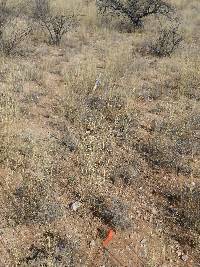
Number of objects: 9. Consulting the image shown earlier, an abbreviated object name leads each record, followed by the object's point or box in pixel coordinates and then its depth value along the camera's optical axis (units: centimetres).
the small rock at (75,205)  281
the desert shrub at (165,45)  598
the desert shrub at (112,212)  268
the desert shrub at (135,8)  718
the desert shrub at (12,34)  548
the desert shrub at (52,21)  613
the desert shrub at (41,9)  710
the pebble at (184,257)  249
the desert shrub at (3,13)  603
